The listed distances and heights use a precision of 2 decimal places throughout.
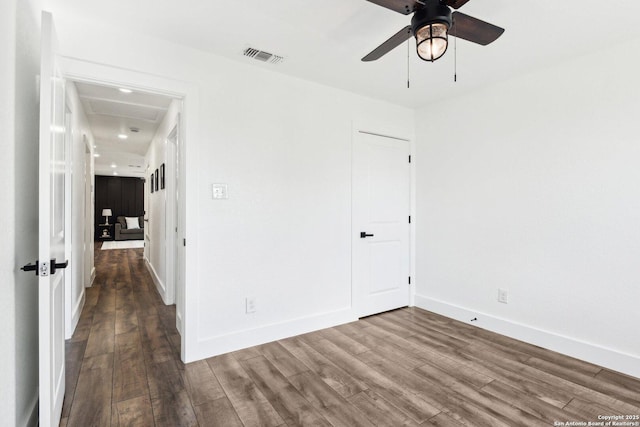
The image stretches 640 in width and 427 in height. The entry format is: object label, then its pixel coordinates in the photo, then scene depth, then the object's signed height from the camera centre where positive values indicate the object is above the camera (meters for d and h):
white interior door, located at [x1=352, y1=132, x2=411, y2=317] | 3.59 -0.12
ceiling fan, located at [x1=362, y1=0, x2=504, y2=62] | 1.58 +0.99
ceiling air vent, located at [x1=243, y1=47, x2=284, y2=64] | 2.61 +1.31
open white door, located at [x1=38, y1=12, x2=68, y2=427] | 1.48 -0.10
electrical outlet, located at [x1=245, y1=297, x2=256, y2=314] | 2.86 -0.81
